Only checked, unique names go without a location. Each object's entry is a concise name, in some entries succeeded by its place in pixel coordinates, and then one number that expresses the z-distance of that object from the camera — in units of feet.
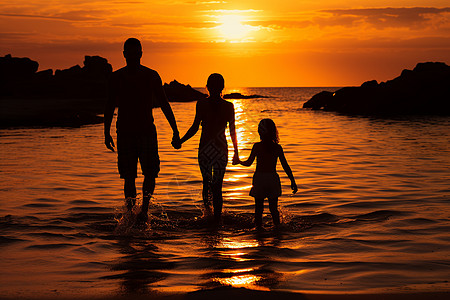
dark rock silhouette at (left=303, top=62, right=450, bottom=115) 183.83
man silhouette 25.52
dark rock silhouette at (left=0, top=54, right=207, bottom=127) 359.87
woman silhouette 26.78
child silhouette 25.80
